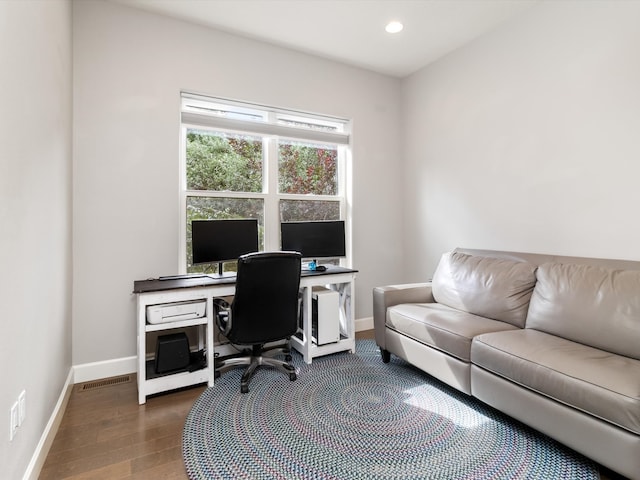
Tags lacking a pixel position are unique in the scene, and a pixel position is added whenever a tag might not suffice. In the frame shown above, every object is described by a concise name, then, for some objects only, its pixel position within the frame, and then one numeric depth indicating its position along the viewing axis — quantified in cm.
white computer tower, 303
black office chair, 238
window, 310
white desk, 234
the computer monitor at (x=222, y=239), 271
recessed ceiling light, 295
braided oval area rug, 167
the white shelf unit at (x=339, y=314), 297
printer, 236
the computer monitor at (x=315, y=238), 319
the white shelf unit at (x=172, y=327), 233
